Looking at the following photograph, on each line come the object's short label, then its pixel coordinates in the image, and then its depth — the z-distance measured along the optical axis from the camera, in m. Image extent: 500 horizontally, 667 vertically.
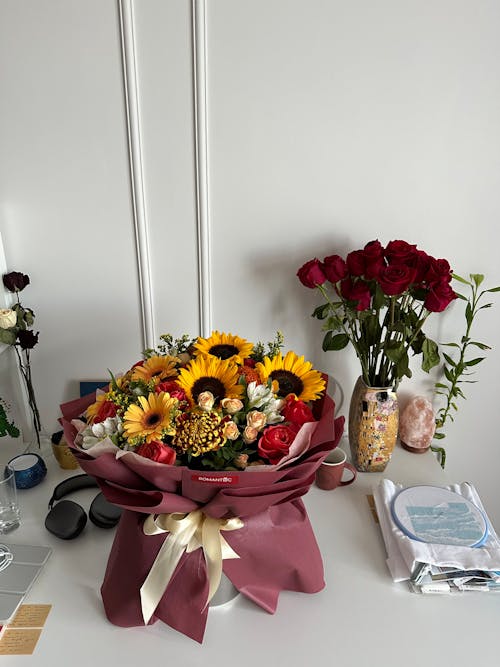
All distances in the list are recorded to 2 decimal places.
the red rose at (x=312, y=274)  0.99
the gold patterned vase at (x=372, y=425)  1.02
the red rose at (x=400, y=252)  0.94
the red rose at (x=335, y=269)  0.98
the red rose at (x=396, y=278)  0.91
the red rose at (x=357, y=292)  0.98
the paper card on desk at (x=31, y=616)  0.73
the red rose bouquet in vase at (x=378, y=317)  0.93
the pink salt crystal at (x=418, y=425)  1.14
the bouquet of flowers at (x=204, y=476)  0.67
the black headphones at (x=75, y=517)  0.88
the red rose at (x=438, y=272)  0.92
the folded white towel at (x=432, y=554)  0.79
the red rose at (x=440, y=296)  0.91
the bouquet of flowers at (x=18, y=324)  1.05
